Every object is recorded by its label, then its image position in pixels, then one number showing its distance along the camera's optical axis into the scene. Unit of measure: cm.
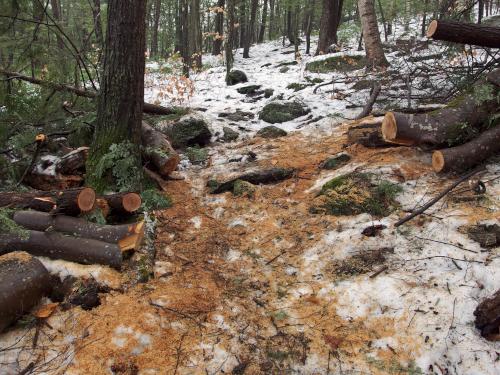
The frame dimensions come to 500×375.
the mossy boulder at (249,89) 1215
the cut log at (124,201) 454
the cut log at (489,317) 273
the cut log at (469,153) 456
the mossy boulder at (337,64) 1175
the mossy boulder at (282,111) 925
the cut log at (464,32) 471
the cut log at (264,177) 611
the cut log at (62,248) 380
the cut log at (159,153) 624
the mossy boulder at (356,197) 457
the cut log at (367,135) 591
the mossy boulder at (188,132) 802
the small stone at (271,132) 823
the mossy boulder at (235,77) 1330
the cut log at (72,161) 563
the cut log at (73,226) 402
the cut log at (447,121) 480
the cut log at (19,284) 304
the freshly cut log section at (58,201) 416
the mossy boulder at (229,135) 847
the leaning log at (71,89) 638
